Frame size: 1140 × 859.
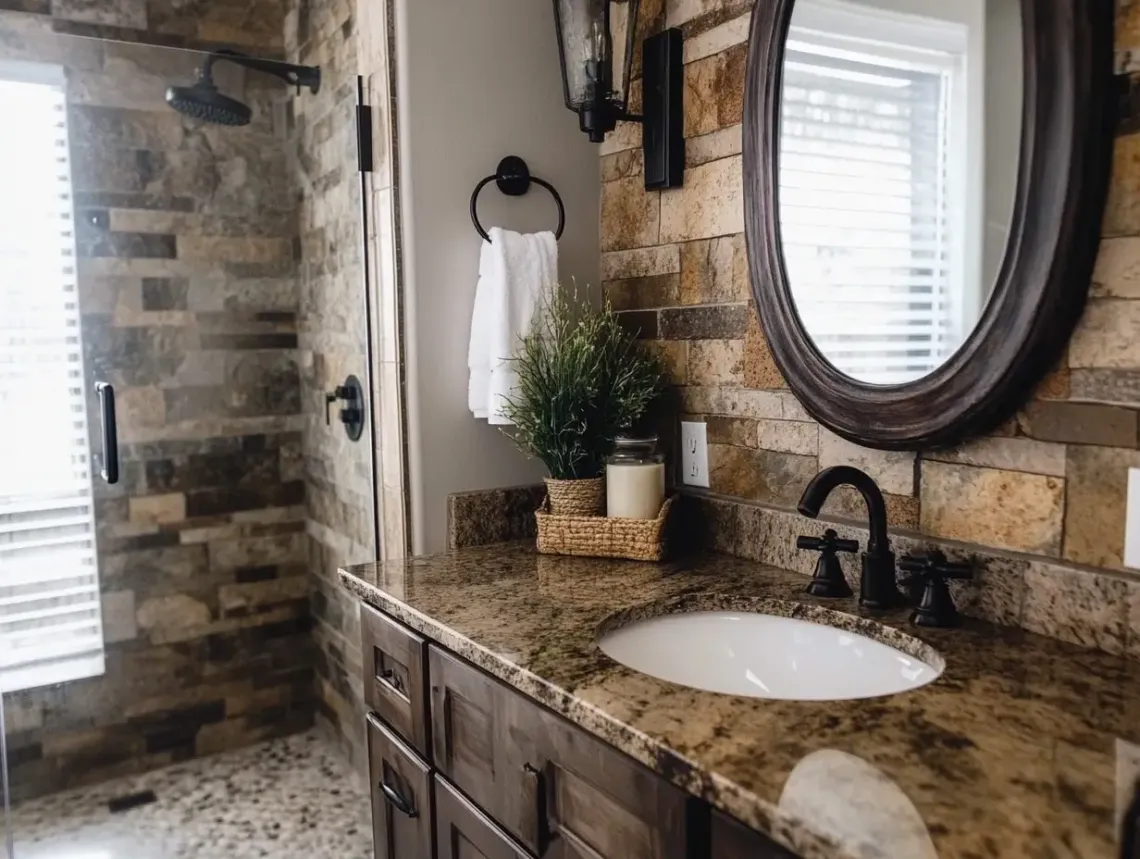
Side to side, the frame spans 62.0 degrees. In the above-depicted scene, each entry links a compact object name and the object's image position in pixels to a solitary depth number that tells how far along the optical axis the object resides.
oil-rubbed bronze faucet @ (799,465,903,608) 1.33
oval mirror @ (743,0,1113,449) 1.16
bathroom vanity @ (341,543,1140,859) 0.81
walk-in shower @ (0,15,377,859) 2.18
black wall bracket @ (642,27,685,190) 1.77
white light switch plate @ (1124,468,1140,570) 1.14
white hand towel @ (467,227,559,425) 1.80
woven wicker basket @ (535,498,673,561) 1.66
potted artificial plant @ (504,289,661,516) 1.73
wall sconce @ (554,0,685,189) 1.71
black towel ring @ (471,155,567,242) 1.87
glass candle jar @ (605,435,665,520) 1.70
